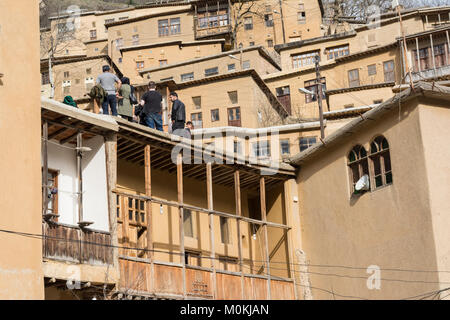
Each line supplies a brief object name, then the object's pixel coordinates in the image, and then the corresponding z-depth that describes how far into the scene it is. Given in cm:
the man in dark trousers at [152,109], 2406
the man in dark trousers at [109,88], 2281
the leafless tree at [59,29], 6600
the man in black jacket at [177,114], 2432
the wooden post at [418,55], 4632
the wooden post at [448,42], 4568
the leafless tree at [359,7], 6596
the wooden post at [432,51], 4606
